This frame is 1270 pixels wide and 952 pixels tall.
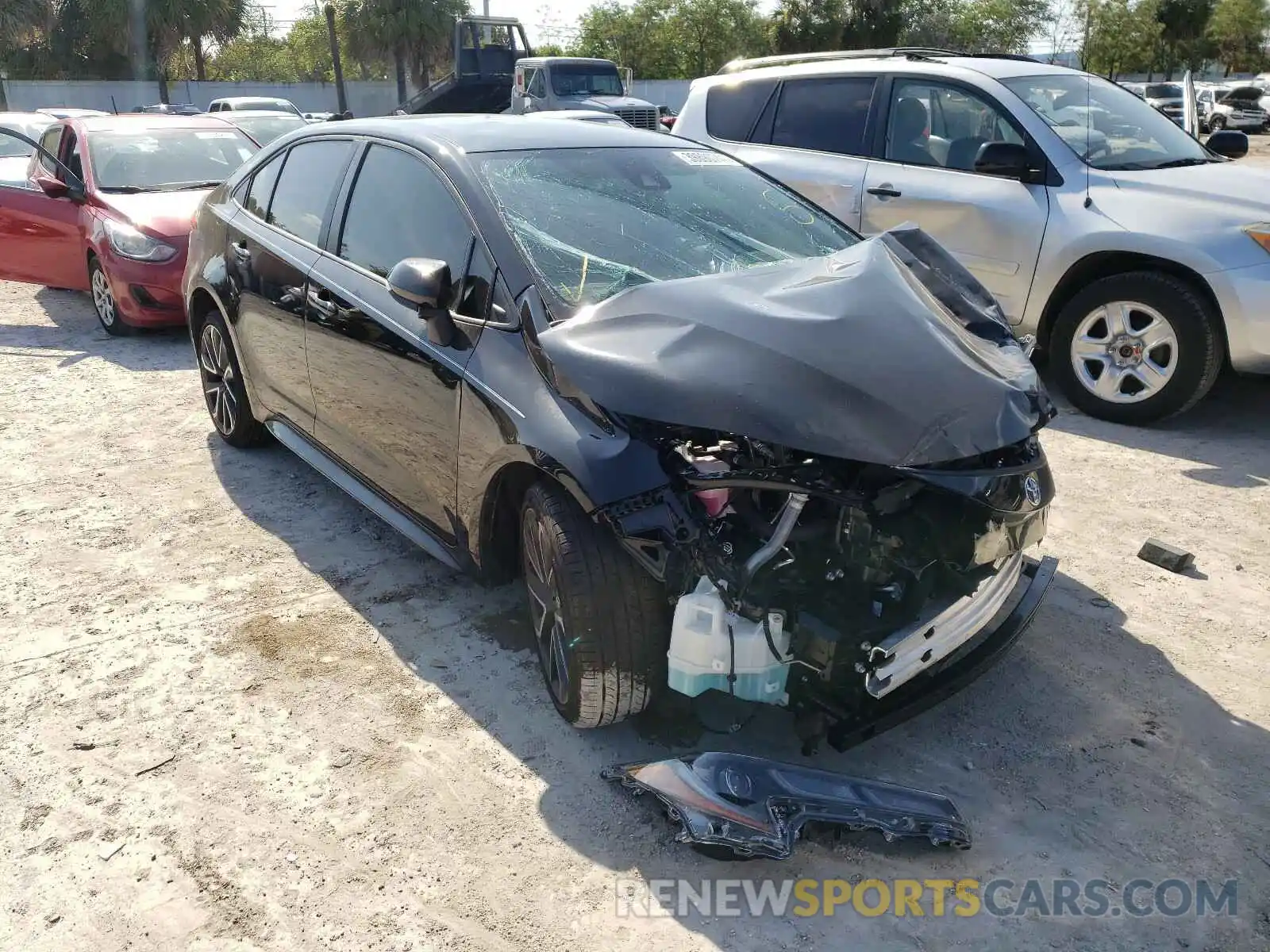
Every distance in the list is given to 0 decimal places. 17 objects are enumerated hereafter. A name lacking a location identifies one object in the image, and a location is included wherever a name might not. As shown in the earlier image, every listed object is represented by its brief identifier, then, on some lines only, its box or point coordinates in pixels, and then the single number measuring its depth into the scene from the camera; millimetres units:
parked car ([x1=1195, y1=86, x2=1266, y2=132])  30516
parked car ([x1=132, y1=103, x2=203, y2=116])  21541
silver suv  5285
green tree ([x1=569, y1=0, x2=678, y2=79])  48188
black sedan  2564
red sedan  7516
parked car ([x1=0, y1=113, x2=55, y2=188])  9164
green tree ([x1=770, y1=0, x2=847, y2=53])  45969
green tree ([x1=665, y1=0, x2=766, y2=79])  47688
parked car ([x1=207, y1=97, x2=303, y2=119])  21906
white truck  20422
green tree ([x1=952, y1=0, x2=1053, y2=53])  51906
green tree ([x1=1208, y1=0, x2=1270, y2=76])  53125
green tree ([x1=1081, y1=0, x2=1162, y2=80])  50312
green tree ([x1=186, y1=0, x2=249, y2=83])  37156
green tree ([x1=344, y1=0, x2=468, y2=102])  40562
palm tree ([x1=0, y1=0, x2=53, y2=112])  35312
